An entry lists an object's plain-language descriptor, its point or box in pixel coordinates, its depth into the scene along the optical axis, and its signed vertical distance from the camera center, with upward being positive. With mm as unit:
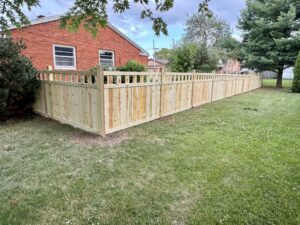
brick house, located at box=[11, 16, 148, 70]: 10250 +1314
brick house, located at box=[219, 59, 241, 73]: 39312 +1301
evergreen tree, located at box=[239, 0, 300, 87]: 14672 +2851
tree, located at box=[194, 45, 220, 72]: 17406 +1158
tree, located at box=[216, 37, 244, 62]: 17484 +2138
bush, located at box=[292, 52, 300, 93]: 12664 -206
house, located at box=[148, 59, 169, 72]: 33081 +1615
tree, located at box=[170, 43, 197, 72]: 14880 +965
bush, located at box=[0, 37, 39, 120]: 5102 -201
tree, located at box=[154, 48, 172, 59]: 46544 +4181
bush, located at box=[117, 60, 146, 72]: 9714 +223
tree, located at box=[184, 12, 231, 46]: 29142 +6087
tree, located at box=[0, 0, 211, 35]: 2398 +679
